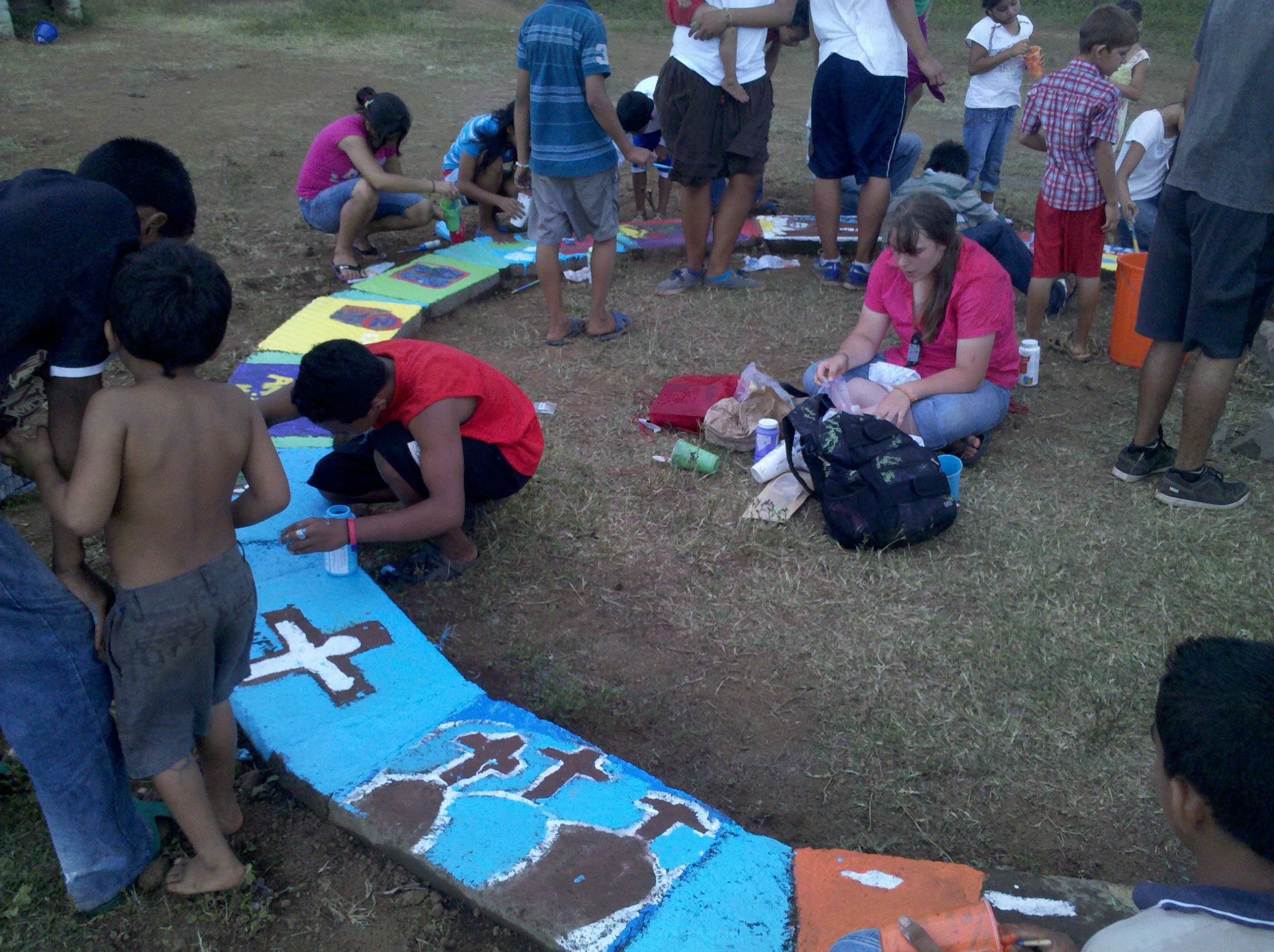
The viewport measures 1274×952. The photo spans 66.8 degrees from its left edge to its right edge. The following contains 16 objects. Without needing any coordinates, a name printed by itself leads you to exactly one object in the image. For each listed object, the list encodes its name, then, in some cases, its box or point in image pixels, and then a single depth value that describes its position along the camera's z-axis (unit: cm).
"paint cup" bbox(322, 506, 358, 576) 306
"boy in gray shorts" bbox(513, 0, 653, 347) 450
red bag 418
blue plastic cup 356
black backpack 336
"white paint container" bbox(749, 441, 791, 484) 377
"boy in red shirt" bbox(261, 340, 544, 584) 278
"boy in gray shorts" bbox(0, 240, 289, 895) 171
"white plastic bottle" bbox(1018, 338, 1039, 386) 450
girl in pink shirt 543
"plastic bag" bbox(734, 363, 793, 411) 412
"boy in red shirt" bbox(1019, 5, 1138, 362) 446
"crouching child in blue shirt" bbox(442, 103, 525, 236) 606
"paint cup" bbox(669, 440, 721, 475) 388
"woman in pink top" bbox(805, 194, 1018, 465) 368
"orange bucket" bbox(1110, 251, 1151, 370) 476
